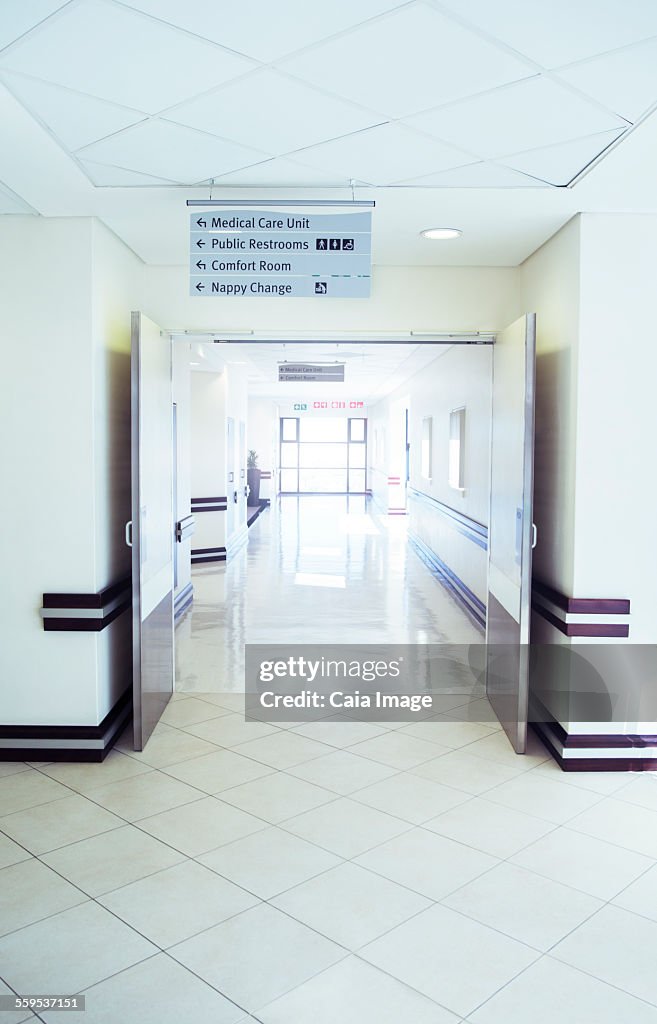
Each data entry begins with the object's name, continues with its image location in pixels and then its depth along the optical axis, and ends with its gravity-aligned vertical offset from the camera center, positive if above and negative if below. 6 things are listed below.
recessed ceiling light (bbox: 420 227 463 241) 4.61 +1.29
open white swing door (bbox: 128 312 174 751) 4.51 -0.39
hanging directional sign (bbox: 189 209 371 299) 3.92 +0.98
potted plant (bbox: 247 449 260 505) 22.11 -0.42
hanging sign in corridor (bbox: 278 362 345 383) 13.35 +1.45
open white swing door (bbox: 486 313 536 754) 4.49 -0.38
